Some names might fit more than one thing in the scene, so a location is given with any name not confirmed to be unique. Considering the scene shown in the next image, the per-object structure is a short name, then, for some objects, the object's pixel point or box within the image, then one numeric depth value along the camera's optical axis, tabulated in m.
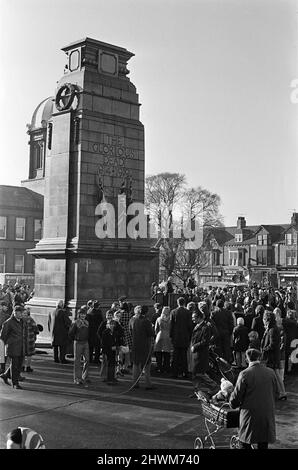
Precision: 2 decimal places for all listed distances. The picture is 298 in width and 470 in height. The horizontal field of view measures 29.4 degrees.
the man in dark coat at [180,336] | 14.26
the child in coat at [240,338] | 15.09
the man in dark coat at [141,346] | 12.94
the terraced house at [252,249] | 83.69
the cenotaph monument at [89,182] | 19.56
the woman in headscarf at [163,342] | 14.92
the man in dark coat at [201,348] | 12.05
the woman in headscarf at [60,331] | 15.36
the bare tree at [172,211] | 59.09
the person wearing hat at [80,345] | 12.98
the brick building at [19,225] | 66.94
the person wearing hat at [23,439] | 5.35
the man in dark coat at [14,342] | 12.38
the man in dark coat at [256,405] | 6.80
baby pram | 7.43
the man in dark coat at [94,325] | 15.10
